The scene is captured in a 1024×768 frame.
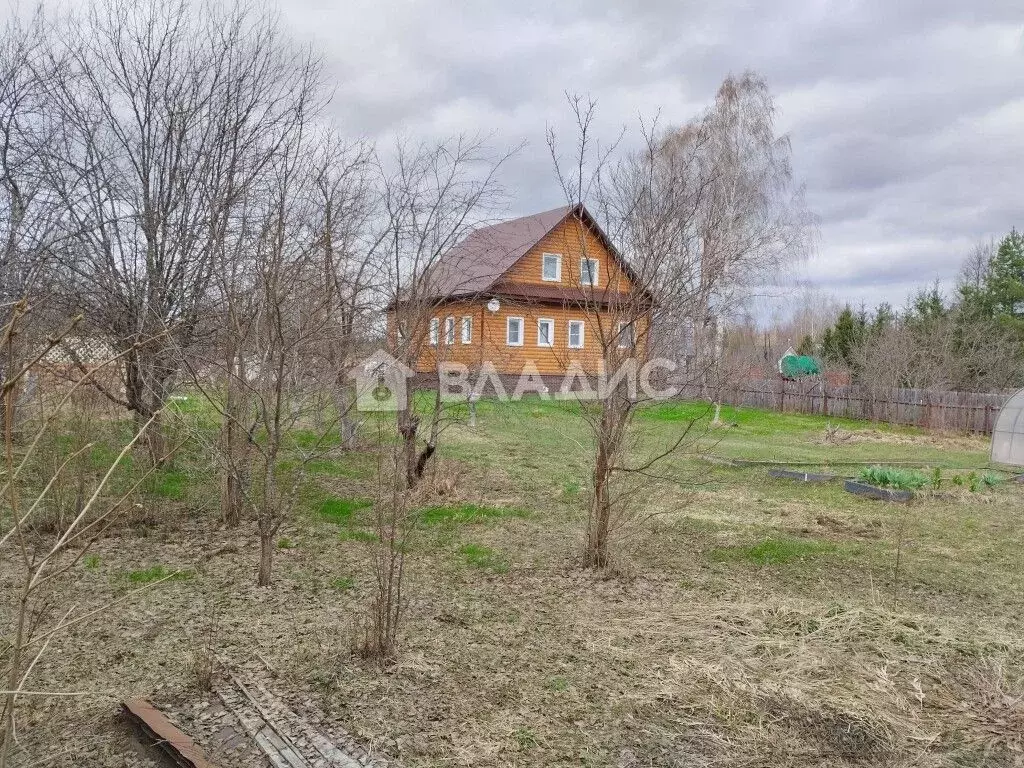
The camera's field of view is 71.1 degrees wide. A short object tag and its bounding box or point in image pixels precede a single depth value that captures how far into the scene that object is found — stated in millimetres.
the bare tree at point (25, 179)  6547
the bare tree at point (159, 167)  7363
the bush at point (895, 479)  8484
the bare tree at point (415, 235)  7273
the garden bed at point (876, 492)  8320
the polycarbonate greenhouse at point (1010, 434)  11906
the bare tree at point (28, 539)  1317
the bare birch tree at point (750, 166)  19625
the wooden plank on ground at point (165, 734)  2676
